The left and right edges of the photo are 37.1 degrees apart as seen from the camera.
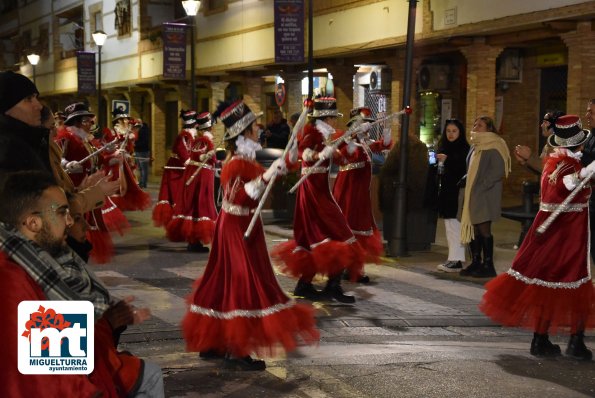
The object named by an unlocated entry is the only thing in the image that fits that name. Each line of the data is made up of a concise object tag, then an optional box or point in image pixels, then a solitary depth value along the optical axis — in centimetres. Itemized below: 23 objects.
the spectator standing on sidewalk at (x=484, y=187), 1003
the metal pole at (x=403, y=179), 1189
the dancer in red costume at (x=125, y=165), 1343
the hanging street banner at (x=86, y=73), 3359
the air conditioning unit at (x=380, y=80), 2306
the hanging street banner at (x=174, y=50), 2612
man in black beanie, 458
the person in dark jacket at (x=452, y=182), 1082
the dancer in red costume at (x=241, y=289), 618
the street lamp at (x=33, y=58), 4034
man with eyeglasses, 318
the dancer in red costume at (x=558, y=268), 669
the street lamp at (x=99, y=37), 2834
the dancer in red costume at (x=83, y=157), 1027
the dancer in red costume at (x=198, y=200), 1273
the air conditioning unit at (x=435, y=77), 2111
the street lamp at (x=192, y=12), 1958
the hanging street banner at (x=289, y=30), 2047
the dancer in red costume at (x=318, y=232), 884
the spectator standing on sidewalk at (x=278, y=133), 2008
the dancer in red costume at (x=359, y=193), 1015
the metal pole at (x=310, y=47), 1706
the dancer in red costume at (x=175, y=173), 1340
